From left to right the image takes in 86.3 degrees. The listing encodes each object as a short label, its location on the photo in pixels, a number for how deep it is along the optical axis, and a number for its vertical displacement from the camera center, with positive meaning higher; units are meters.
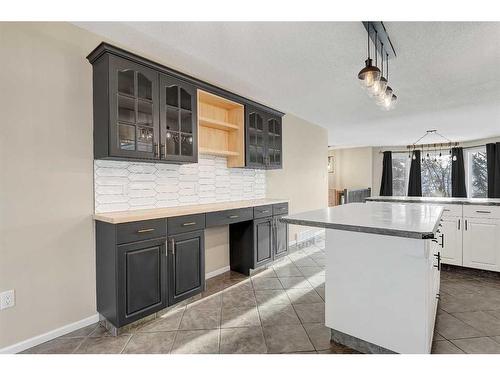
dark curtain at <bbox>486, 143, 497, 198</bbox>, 6.72 +0.46
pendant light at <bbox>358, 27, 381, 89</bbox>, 1.75 +0.72
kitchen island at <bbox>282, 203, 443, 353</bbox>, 1.54 -0.60
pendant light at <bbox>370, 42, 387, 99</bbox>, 1.87 +0.69
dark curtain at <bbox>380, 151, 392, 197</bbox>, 8.78 +0.27
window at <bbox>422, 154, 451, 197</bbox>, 8.16 +0.24
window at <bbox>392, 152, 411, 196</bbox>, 8.79 +0.37
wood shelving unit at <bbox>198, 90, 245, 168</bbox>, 3.22 +0.71
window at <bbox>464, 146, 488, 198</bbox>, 7.32 +0.33
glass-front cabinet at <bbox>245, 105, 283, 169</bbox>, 3.49 +0.64
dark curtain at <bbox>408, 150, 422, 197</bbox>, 8.41 +0.22
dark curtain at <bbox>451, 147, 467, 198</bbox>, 7.61 +0.29
